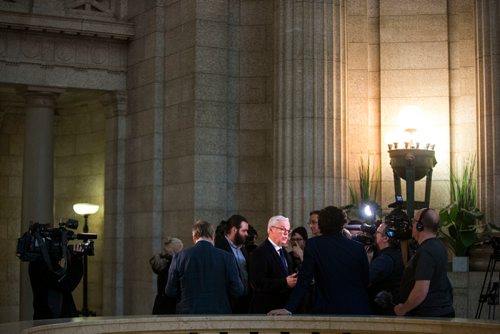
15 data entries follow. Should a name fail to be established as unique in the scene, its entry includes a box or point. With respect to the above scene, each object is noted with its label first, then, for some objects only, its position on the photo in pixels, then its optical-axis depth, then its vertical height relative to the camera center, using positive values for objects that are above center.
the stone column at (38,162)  17.25 +1.05
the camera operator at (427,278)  7.80 -0.45
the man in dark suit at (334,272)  8.08 -0.41
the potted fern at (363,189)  14.55 +0.52
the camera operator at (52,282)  9.58 -0.60
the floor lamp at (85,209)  18.05 +0.23
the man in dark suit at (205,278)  9.21 -0.53
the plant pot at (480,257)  13.62 -0.48
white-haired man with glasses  9.45 -0.45
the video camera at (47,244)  9.45 -0.22
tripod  12.18 -0.90
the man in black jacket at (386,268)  8.58 -0.40
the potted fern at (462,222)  13.74 +0.01
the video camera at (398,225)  8.62 -0.02
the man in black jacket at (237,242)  10.36 -0.22
